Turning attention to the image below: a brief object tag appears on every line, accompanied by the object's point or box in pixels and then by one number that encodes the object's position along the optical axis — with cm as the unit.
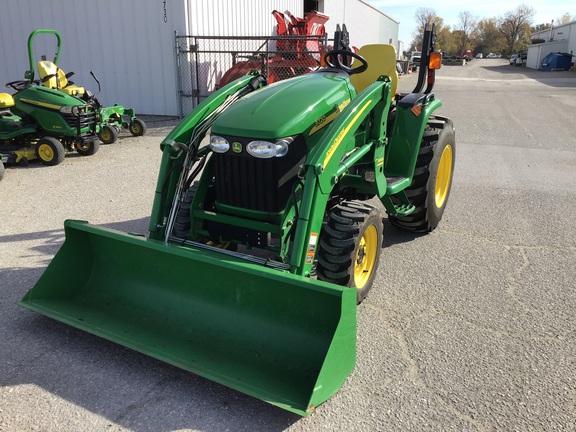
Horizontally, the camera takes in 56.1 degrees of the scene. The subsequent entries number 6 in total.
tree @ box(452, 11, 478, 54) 10992
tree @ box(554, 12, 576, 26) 10329
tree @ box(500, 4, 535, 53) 9931
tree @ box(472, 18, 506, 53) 10306
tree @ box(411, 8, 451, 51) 8794
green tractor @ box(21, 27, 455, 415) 294
